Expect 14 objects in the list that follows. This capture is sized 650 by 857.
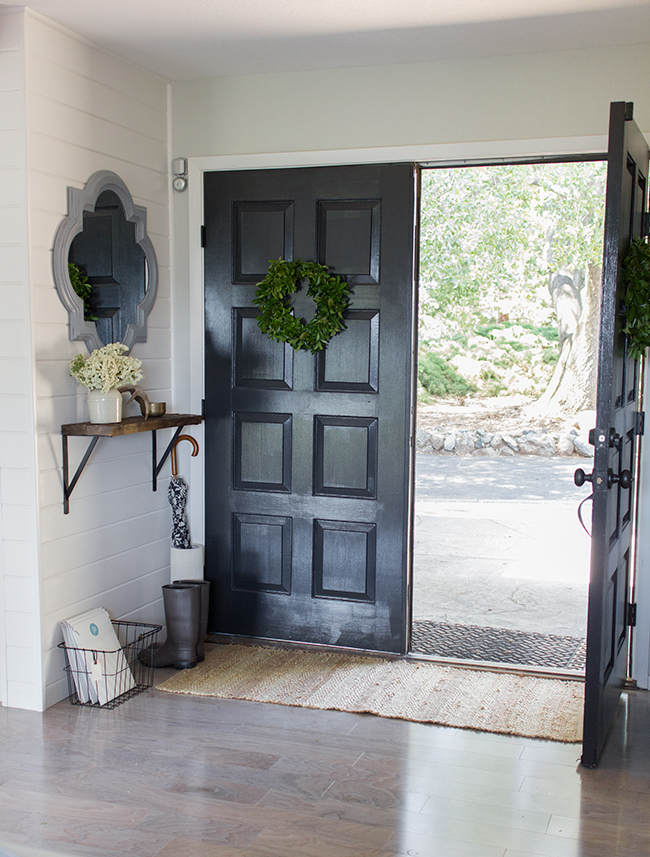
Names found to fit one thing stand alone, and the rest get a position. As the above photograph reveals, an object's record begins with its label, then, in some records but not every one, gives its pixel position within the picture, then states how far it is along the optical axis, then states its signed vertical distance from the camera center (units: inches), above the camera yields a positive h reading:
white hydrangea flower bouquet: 125.3 -1.4
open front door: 102.8 -10.2
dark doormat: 153.3 -54.4
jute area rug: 123.6 -52.1
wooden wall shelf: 124.8 -10.7
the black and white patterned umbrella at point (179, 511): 151.4 -27.2
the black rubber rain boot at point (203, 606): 145.3 -42.6
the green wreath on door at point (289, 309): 144.0 +9.6
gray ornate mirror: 128.1 +15.5
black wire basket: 127.6 -49.1
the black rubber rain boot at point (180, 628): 141.2 -45.2
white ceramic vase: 126.9 -7.1
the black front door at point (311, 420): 144.9 -10.7
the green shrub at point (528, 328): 392.5 +14.8
